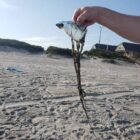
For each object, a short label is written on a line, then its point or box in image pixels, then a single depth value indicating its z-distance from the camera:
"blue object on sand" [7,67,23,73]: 5.62
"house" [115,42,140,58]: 19.29
